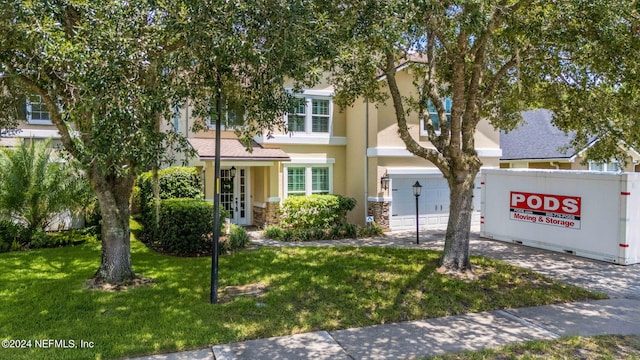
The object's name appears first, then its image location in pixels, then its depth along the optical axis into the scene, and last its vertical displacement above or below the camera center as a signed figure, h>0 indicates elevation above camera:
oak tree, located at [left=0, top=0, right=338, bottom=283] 5.74 +1.79
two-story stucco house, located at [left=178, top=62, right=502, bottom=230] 16.52 +0.29
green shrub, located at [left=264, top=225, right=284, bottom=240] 14.88 -2.10
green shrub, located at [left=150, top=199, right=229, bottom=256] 11.58 -1.52
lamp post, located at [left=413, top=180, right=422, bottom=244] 14.60 -0.57
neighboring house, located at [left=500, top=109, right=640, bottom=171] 21.36 +1.33
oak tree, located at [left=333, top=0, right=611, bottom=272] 7.08 +2.62
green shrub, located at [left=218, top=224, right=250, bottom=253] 12.03 -1.96
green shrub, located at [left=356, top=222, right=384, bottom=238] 15.77 -2.18
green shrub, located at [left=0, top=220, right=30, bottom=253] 12.31 -1.81
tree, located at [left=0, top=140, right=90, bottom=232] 12.34 -0.36
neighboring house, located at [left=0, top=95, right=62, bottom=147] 15.55 +1.76
